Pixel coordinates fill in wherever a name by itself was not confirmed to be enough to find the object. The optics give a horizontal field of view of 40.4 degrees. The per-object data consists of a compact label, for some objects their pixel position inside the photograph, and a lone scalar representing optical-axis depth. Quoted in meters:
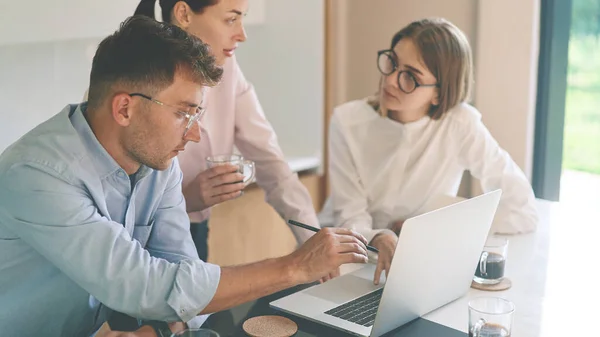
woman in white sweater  2.40
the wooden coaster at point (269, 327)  1.59
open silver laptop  1.57
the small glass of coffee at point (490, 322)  1.51
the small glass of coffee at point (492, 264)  1.90
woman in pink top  2.10
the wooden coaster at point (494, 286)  1.88
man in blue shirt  1.46
